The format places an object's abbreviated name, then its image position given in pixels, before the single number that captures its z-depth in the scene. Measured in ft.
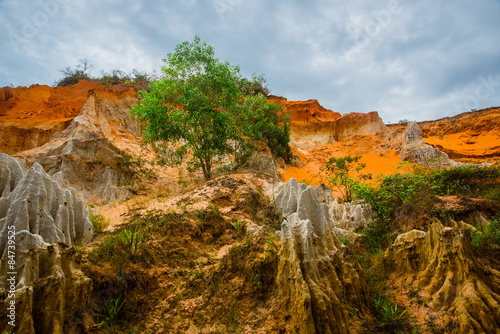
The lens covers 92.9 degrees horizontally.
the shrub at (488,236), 16.29
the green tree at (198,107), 27.89
